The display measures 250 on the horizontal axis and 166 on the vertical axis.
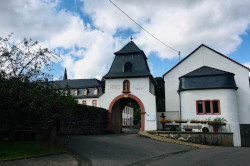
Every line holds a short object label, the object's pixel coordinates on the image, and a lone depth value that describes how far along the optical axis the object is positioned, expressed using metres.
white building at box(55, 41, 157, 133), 24.39
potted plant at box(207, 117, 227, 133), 21.36
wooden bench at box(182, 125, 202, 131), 20.83
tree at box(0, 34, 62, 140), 10.40
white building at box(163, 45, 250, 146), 23.06
